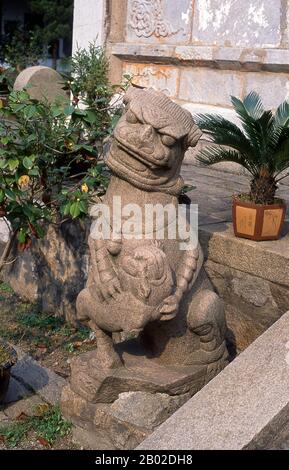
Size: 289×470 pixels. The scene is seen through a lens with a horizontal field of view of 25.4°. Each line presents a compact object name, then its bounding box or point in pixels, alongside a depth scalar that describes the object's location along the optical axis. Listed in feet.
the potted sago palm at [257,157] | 13.83
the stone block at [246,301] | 13.96
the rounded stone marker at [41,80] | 30.01
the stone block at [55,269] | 18.35
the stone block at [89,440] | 12.01
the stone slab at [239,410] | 9.46
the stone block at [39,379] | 14.34
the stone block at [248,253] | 13.58
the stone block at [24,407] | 13.65
